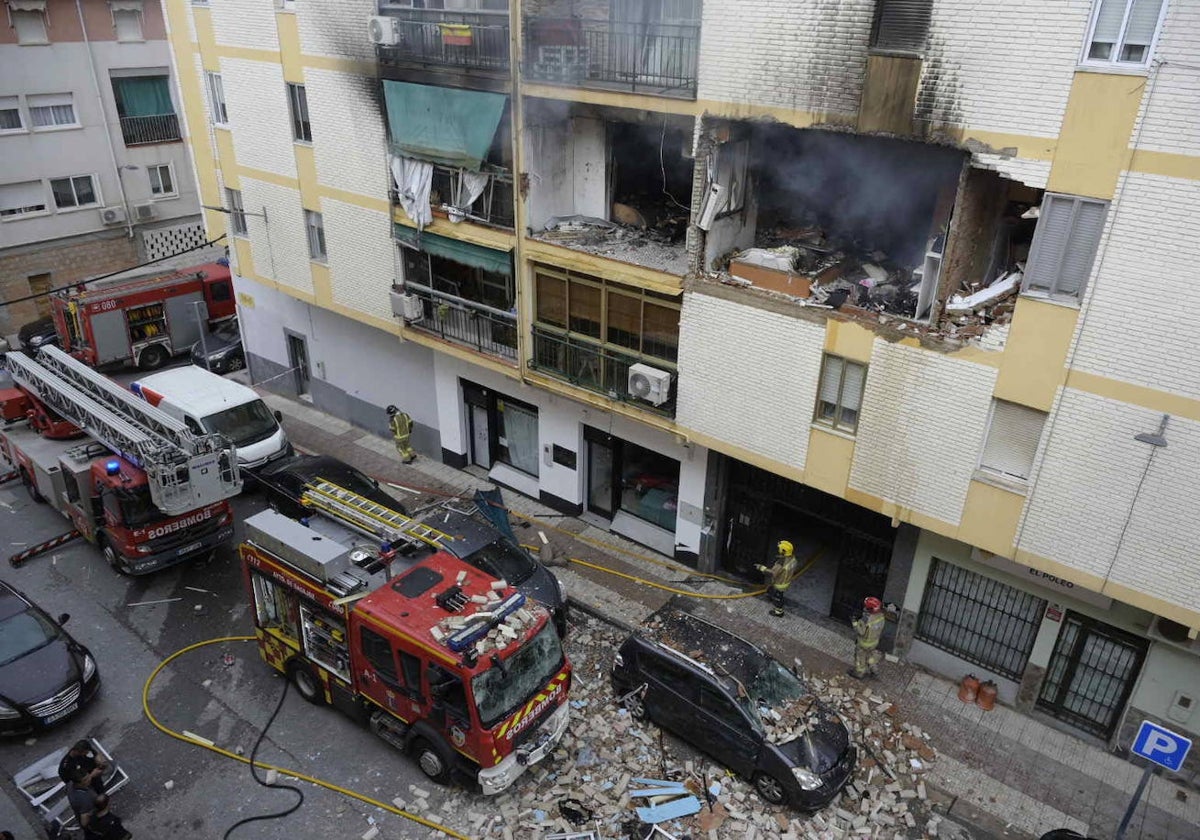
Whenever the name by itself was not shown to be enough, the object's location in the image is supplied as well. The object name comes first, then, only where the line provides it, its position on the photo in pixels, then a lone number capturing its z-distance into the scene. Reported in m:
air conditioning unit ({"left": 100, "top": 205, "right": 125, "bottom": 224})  29.45
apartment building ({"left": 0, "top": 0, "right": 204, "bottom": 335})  27.27
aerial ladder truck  14.54
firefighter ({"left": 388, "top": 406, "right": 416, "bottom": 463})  19.92
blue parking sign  8.56
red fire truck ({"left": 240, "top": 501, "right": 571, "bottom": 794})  10.50
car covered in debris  10.98
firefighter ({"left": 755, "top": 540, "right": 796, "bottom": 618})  14.26
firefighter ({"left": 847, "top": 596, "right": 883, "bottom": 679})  12.97
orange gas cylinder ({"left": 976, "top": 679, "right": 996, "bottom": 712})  12.97
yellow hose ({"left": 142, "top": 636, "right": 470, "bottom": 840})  11.02
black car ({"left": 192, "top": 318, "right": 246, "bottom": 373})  25.03
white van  18.23
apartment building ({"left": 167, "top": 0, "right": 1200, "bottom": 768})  9.40
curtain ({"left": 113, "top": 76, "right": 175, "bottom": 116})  29.77
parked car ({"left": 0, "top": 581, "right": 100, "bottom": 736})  12.10
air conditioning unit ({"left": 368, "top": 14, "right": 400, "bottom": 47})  15.02
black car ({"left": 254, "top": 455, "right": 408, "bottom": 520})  16.41
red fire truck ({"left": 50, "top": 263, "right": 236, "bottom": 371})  24.42
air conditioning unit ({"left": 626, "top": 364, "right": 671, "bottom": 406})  13.83
